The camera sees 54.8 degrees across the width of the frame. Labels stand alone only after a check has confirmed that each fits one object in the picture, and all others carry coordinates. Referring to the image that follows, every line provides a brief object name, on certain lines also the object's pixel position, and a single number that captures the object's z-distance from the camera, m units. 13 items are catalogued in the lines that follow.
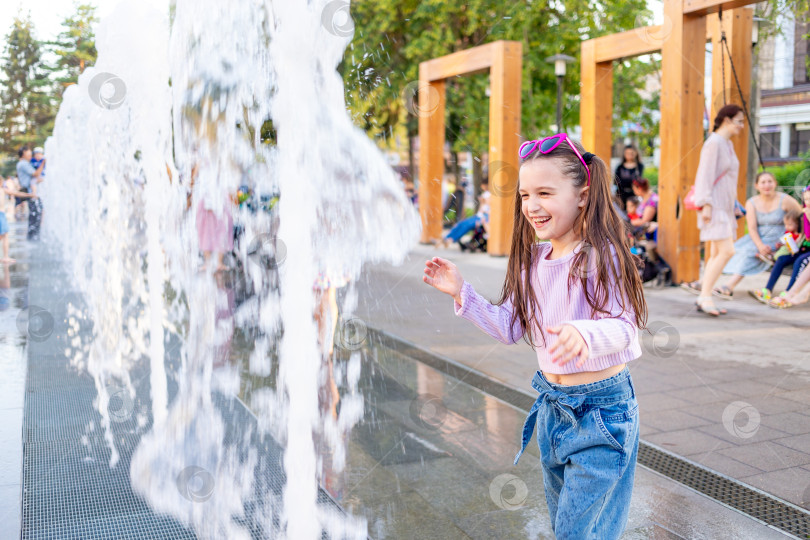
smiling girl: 2.14
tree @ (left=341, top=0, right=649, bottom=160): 20.94
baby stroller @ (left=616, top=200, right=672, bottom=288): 9.90
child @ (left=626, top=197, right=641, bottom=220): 11.32
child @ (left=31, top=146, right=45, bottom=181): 17.58
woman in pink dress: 7.89
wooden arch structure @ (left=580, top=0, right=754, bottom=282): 9.81
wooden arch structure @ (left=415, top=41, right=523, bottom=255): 13.66
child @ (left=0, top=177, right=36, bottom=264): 11.63
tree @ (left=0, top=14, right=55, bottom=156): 38.19
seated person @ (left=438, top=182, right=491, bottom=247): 15.98
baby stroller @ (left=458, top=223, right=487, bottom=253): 15.90
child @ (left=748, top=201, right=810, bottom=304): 8.53
